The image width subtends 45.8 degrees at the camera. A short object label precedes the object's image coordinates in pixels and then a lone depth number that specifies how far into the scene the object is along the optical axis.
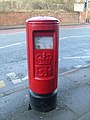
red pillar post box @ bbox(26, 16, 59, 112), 1.56
